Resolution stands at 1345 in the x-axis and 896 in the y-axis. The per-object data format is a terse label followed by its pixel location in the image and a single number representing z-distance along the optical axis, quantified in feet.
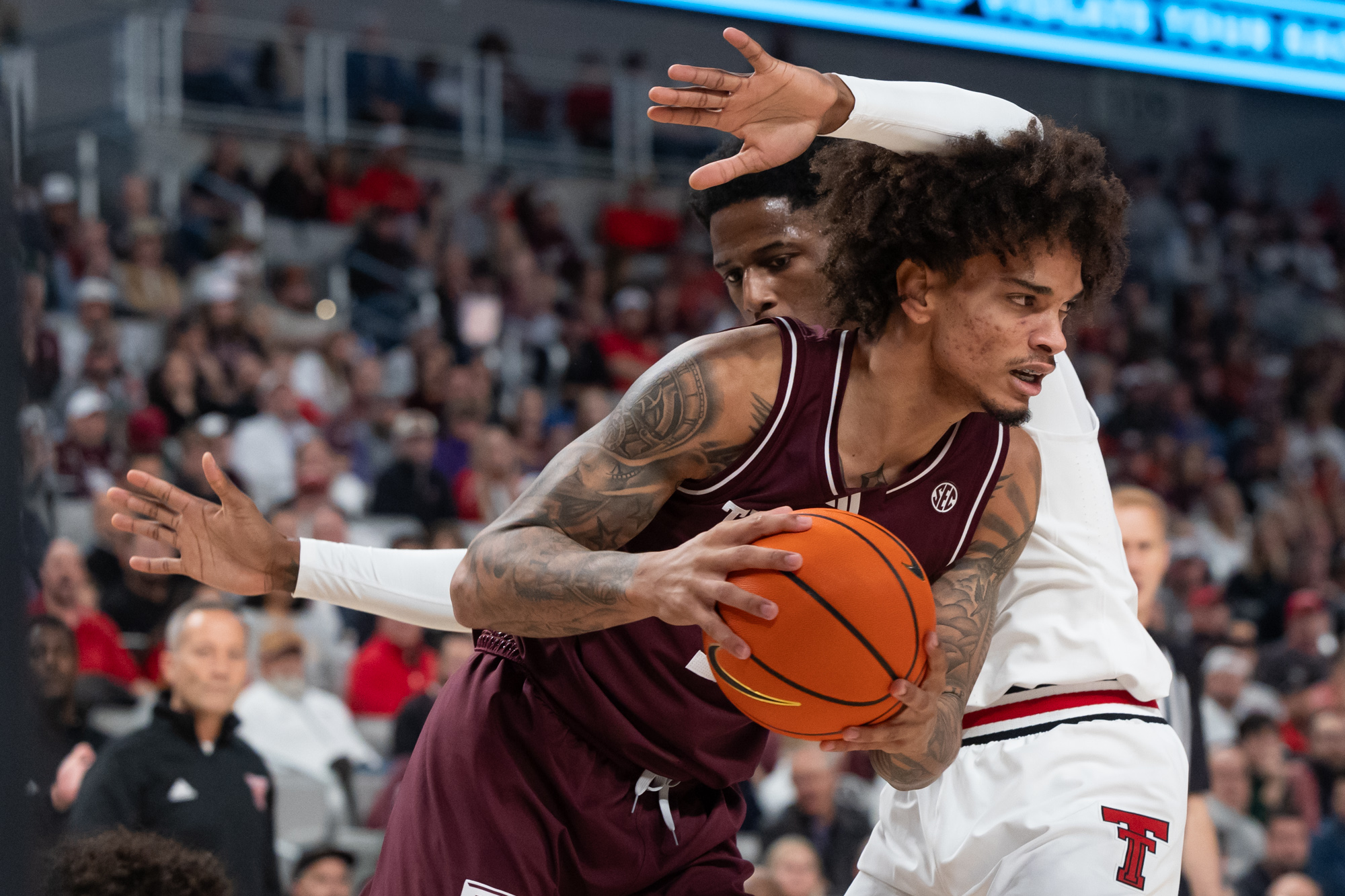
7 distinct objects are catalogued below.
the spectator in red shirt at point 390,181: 39.86
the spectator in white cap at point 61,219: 32.24
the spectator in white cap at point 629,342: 37.42
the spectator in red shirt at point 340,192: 39.45
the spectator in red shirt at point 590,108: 44.78
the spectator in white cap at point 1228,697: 28.32
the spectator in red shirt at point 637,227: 43.73
